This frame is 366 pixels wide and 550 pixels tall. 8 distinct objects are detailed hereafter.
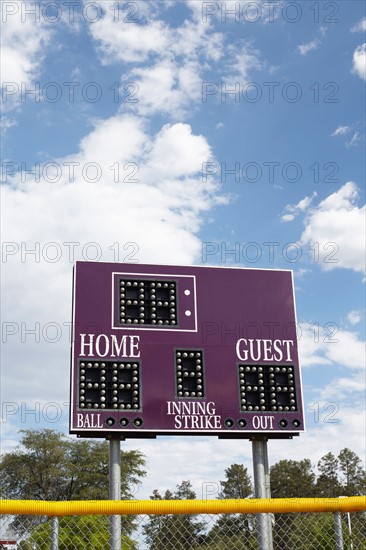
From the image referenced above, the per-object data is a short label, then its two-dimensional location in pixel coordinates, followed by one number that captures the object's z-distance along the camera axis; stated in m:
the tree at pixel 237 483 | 48.47
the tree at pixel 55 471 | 41.44
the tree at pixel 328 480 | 52.62
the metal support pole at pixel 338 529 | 5.00
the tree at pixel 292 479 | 52.77
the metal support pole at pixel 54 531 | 4.51
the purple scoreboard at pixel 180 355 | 12.20
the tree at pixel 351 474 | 51.91
